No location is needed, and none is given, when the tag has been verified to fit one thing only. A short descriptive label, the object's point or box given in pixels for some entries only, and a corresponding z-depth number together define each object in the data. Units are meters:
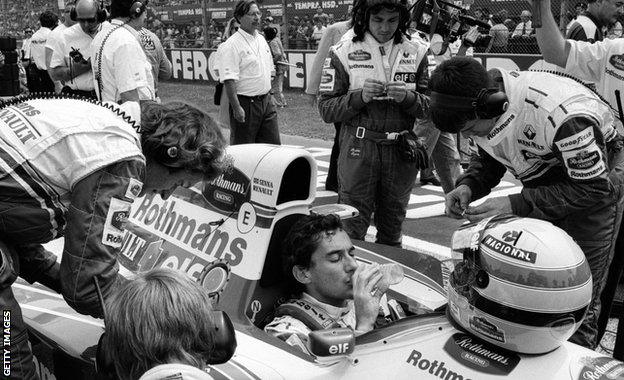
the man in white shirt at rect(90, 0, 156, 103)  4.79
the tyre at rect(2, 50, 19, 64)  8.08
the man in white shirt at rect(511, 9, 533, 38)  11.29
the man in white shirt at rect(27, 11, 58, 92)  11.27
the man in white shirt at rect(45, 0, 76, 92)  6.05
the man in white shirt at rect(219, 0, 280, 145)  6.59
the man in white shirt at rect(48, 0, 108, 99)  5.77
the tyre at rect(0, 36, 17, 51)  8.02
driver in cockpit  2.78
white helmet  2.04
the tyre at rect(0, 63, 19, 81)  7.88
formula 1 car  2.16
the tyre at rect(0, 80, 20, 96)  7.88
